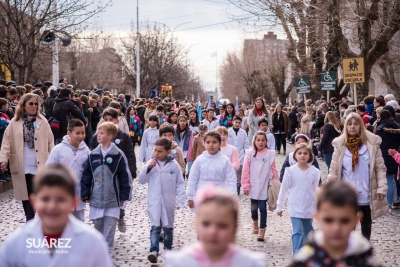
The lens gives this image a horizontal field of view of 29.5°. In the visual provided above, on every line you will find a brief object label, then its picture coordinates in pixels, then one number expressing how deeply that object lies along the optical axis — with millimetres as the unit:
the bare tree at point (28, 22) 21422
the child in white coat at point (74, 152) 8812
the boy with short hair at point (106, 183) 8484
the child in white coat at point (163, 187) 9141
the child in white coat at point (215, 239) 3561
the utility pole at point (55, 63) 23150
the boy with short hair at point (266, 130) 16219
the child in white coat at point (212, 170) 9305
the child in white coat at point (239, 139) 16344
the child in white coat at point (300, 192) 8672
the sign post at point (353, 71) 21141
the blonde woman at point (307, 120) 28453
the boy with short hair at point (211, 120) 20984
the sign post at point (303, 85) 34062
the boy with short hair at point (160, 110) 20106
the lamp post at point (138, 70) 52162
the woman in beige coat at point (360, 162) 8922
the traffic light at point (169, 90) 55431
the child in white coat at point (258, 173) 10727
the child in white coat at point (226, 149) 12009
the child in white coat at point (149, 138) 15055
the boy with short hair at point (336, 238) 3711
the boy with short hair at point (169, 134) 11070
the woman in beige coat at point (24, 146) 10258
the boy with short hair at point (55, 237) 3875
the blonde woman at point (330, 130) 15836
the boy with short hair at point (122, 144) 10628
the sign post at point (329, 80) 28500
